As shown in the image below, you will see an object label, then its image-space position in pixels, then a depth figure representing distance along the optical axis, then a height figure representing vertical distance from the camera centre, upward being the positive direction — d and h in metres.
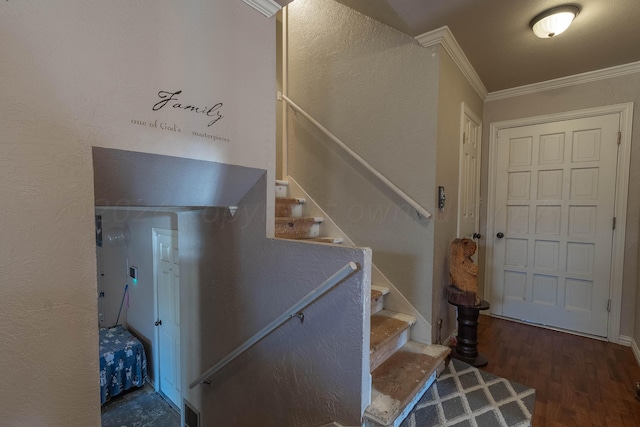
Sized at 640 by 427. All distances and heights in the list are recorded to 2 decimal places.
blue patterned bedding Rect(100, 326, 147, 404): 3.24 -1.99
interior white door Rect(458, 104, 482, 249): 2.45 +0.24
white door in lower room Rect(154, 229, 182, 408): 2.96 -1.26
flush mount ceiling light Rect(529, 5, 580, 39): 1.70 +1.14
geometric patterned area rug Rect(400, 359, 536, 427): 1.54 -1.20
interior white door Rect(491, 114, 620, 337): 2.57 -0.20
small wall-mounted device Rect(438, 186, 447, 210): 2.03 +0.03
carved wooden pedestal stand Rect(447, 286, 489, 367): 2.06 -0.99
